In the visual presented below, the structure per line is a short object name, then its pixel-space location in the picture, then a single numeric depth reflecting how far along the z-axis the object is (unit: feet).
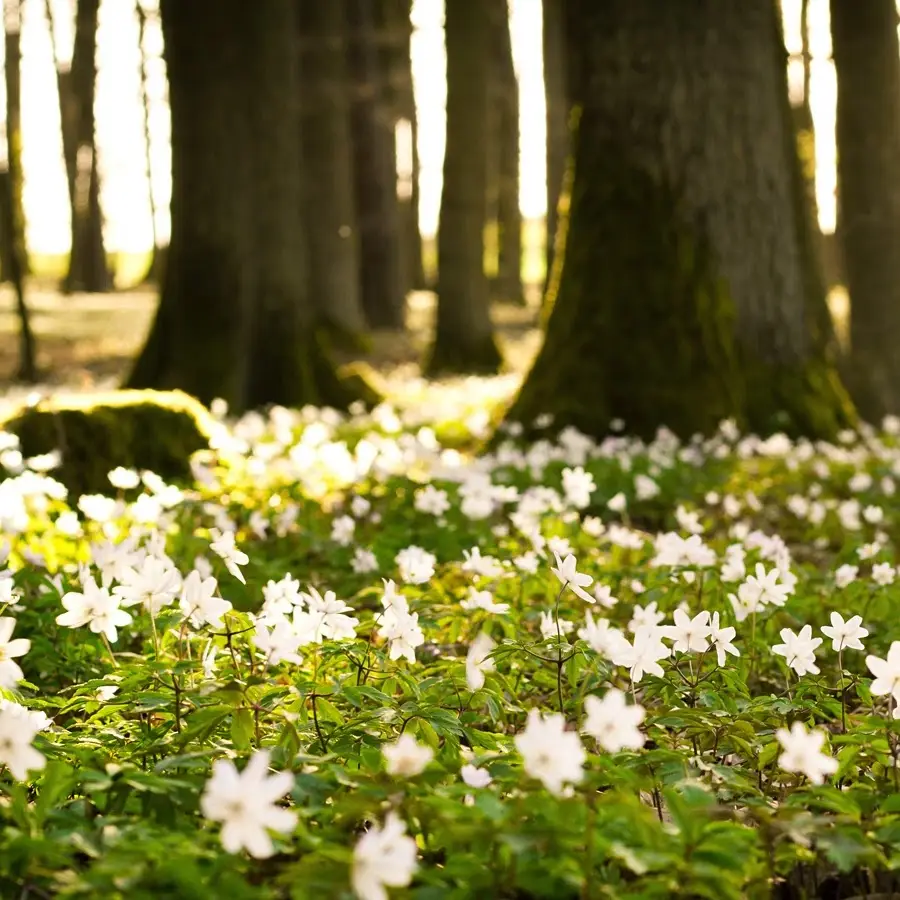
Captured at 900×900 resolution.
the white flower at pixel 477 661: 7.96
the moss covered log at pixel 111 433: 19.19
